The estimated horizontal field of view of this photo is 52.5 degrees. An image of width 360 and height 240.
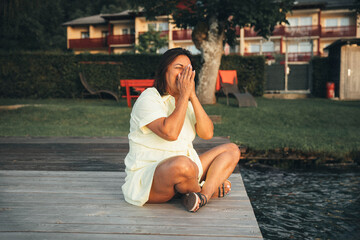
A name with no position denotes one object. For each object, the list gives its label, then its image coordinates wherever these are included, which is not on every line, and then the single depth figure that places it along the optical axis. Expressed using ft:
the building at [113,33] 122.42
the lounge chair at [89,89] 48.96
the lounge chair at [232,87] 39.78
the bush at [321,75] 58.13
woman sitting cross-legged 7.93
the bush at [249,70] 56.24
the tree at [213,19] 38.40
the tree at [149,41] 106.01
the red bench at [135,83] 39.55
